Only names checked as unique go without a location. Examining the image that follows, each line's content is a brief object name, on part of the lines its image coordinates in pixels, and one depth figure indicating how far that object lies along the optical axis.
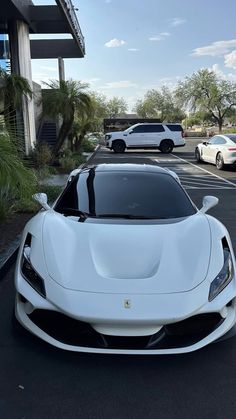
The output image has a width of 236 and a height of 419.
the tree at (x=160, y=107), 83.81
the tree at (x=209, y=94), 60.25
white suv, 27.05
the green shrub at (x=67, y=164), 15.88
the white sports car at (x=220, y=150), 16.29
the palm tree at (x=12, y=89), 13.22
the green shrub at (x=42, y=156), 15.23
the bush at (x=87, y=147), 27.68
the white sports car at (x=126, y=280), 2.87
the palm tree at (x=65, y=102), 16.95
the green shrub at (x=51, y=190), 9.44
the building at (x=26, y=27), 16.02
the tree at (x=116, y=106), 87.36
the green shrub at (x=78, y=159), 17.86
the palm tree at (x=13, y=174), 5.24
